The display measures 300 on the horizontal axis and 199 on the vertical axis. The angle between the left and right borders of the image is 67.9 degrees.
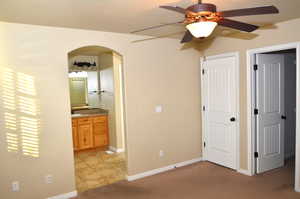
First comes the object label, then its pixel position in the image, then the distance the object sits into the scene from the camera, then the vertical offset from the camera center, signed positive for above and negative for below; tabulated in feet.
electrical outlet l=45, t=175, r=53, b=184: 10.17 -3.96
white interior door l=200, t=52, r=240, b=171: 12.77 -0.82
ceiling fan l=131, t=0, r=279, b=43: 5.79 +1.94
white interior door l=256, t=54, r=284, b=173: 12.58 -1.53
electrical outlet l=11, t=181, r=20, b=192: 9.43 -3.91
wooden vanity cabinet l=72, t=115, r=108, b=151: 17.97 -3.41
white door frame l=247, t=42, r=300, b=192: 12.06 -1.20
